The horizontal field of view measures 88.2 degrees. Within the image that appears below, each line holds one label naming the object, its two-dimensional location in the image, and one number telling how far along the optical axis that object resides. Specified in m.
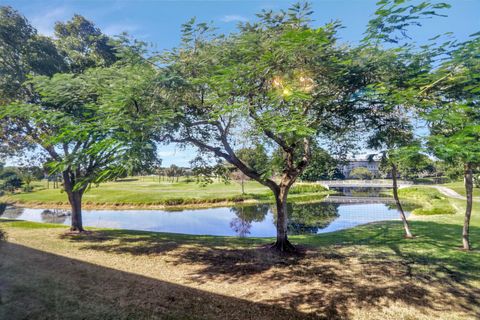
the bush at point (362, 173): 82.43
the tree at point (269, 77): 7.02
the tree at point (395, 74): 5.68
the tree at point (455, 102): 4.91
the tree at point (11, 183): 39.77
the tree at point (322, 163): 12.68
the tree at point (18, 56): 12.59
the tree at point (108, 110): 6.23
